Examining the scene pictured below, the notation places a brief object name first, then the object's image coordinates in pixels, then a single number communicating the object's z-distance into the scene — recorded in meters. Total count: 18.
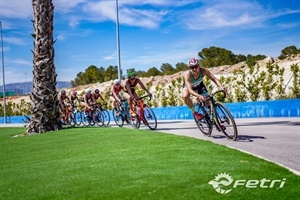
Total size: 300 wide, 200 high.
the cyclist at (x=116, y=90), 15.53
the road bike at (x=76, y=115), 21.25
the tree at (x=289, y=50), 85.44
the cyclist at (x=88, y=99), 18.97
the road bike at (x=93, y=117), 19.17
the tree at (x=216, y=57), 85.31
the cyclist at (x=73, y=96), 20.85
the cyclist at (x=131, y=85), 12.42
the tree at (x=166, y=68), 98.45
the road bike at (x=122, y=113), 15.36
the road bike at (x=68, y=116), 21.91
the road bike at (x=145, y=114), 12.93
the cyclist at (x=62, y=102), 20.23
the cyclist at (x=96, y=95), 18.82
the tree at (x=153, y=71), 97.19
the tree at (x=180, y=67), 90.75
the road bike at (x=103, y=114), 18.95
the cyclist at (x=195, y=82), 8.34
